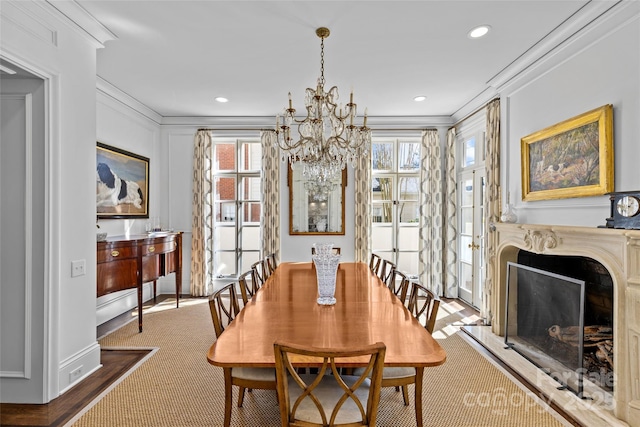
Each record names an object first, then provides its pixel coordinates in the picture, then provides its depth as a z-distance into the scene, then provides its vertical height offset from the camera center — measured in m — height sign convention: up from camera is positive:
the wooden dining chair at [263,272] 2.98 -0.58
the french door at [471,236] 4.52 -0.33
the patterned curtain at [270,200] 5.19 +0.22
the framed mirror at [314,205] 5.30 +0.14
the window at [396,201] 5.48 +0.21
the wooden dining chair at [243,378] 1.77 -0.92
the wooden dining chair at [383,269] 3.35 -0.58
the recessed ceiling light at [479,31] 2.73 +1.55
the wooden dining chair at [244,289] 2.53 -0.61
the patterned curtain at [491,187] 3.81 +0.31
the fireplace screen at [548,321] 2.57 -0.98
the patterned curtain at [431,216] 5.20 -0.04
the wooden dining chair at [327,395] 1.30 -0.84
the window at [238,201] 5.54 +0.22
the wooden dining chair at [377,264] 3.73 -0.59
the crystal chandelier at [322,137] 2.64 +0.64
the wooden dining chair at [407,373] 1.83 -0.92
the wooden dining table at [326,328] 1.48 -0.64
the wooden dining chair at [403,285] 2.54 -0.60
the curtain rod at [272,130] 5.30 +1.38
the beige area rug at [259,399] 2.17 -1.37
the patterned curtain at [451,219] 5.13 -0.09
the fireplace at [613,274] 2.03 -0.45
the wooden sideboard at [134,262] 3.32 -0.55
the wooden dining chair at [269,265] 3.73 -0.61
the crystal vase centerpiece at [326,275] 2.27 -0.44
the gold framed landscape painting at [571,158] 2.38 +0.47
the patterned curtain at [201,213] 5.26 +0.01
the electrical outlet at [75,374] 2.55 -1.27
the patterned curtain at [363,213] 5.20 +0.01
